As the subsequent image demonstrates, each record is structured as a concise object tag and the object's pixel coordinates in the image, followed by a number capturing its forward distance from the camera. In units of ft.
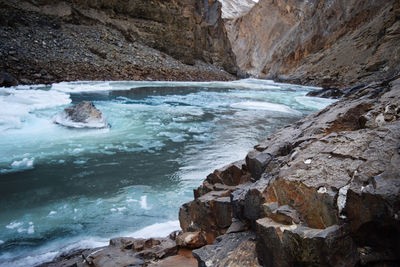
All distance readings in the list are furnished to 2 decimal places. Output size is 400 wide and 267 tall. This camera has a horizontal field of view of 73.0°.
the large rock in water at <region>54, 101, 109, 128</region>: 22.99
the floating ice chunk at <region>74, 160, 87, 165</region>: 15.71
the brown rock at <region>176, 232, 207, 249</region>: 8.34
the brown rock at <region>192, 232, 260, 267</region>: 5.87
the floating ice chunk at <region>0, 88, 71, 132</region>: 22.02
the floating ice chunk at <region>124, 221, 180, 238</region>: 9.94
